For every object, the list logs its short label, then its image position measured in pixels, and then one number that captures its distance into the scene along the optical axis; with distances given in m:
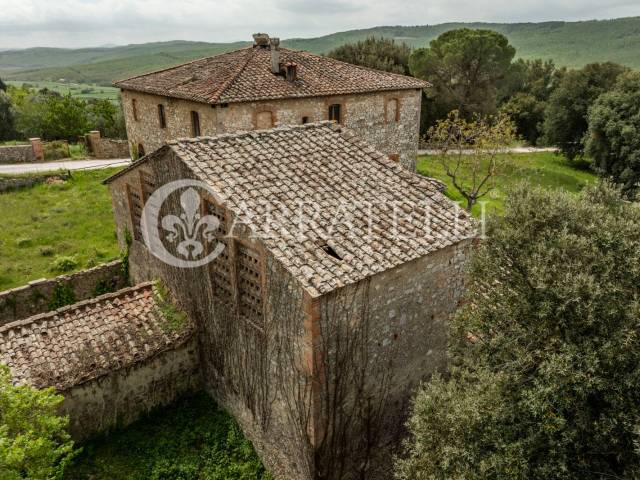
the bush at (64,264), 18.11
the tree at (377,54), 43.88
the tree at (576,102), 40.44
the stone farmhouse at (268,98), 21.09
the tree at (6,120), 45.31
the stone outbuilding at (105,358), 9.83
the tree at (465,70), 41.03
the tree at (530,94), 44.34
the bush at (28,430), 6.26
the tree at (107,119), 48.31
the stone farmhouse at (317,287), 7.77
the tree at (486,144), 23.42
